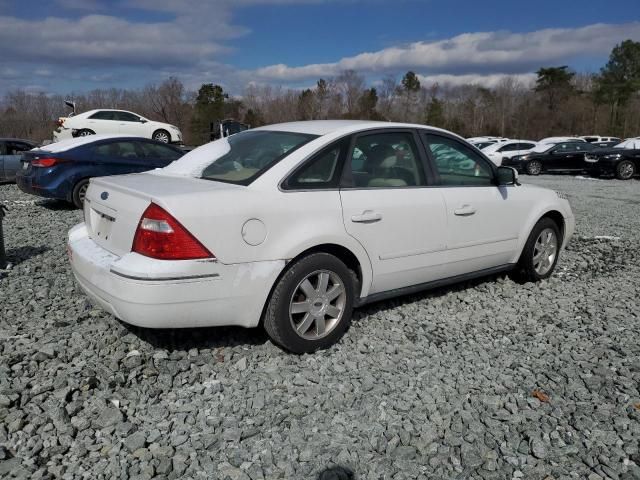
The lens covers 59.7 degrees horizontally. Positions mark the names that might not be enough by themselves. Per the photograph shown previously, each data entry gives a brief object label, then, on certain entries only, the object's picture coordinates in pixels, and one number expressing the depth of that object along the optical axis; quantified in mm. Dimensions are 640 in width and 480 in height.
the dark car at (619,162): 19984
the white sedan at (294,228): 3277
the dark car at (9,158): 14445
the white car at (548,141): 25322
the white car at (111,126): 19828
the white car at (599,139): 33656
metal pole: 5871
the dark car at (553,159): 22188
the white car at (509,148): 23711
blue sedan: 9562
